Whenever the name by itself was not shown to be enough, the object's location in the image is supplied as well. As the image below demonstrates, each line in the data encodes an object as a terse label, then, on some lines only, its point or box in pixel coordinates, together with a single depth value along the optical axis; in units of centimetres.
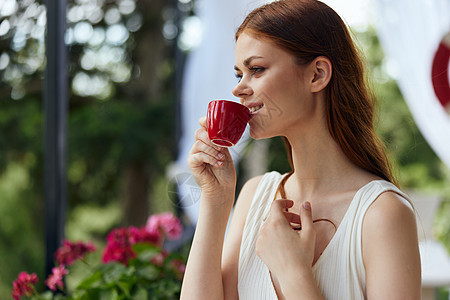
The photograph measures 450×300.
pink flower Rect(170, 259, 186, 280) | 161
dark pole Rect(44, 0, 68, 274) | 178
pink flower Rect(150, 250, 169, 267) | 160
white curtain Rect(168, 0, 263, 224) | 284
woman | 93
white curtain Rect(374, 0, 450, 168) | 299
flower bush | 139
